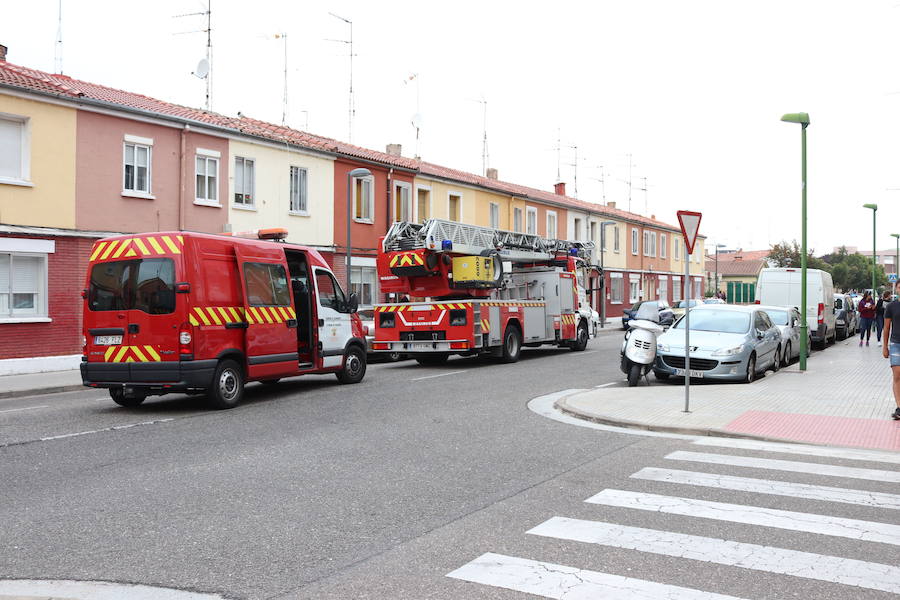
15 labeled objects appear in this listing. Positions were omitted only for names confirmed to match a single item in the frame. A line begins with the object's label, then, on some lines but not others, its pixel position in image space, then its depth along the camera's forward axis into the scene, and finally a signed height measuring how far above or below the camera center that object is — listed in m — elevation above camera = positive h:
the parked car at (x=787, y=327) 18.38 -0.68
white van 24.16 +0.18
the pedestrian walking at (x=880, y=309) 23.78 -0.29
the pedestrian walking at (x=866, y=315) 25.58 -0.50
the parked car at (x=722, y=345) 14.00 -0.86
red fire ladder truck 18.14 +0.05
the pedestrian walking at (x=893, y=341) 9.90 -0.52
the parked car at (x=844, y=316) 30.20 -0.65
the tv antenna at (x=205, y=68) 25.17 +7.24
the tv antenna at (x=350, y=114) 29.98 +6.89
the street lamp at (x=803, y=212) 16.33 +1.88
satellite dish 25.28 +7.20
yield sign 10.57 +1.00
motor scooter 13.96 -0.92
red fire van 10.95 -0.34
